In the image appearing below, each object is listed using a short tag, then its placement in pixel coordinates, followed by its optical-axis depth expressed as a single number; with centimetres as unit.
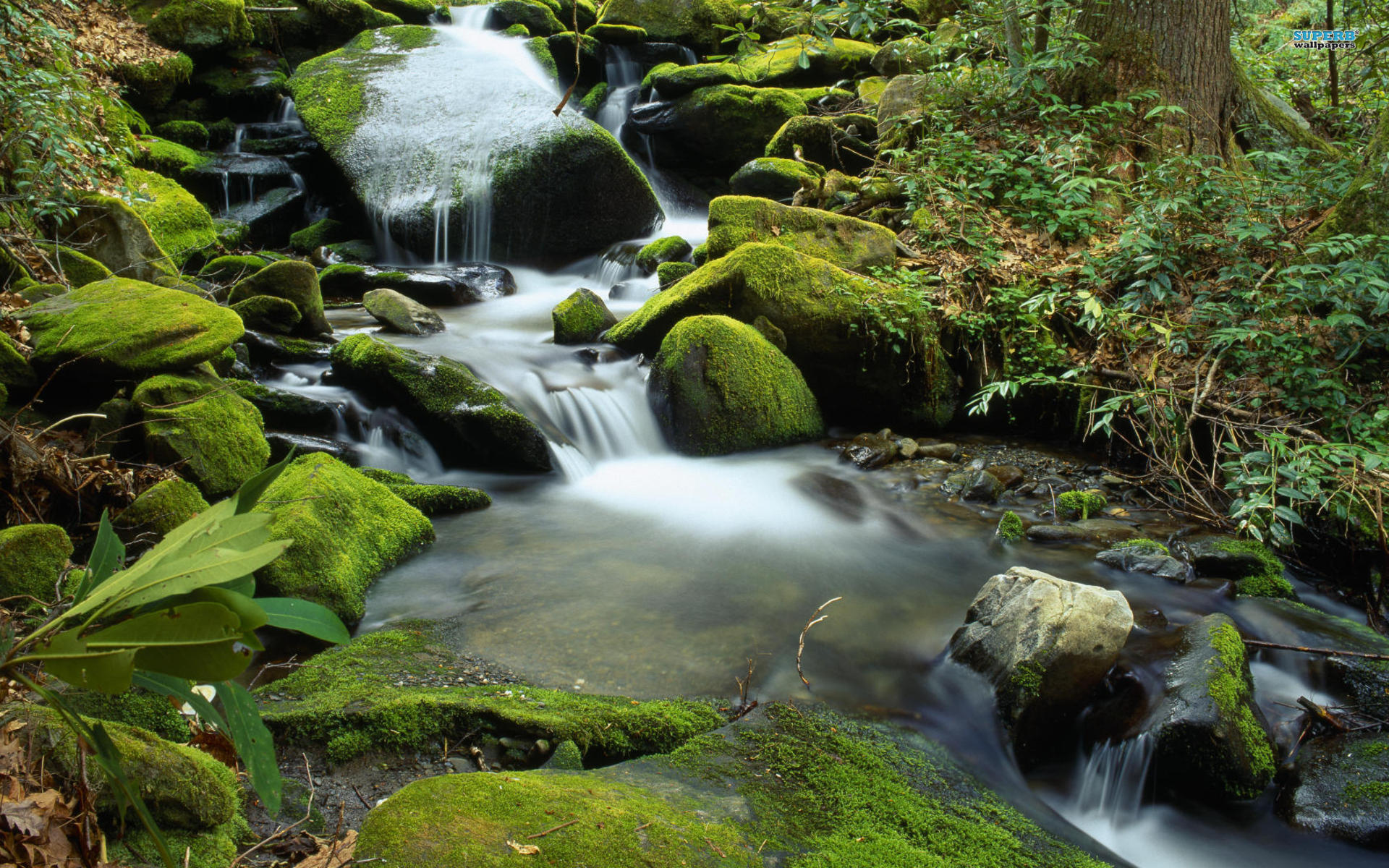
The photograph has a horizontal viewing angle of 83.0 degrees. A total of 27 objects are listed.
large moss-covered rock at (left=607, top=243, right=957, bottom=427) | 704
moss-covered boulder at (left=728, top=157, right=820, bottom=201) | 1115
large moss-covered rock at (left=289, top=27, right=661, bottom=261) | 1162
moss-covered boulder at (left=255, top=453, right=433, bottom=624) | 379
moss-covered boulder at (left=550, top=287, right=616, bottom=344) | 852
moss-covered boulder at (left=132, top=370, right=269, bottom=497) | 446
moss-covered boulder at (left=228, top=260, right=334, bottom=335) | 780
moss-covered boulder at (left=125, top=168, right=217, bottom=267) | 891
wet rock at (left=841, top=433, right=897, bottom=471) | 676
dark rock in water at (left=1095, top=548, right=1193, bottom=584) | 464
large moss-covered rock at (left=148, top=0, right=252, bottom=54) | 1340
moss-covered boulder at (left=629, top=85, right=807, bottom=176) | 1359
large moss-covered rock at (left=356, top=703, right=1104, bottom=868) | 179
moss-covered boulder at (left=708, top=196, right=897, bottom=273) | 787
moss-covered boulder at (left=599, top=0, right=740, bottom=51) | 1641
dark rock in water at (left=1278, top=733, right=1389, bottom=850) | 296
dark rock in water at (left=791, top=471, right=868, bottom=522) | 604
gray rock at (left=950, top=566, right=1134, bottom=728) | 336
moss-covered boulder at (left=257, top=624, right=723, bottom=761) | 252
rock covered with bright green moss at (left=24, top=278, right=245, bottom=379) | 455
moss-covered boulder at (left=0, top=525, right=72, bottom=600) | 278
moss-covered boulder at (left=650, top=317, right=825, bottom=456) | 679
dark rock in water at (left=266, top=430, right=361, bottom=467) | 556
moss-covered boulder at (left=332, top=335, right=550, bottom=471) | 636
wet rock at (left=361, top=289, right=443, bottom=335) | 867
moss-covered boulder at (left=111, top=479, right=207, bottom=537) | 370
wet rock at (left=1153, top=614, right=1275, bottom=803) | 311
